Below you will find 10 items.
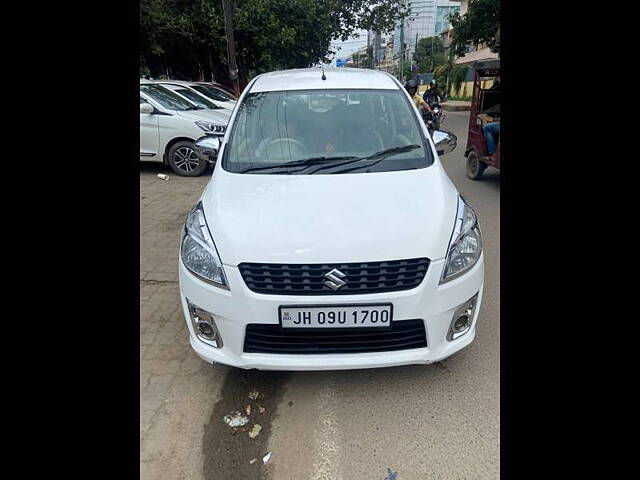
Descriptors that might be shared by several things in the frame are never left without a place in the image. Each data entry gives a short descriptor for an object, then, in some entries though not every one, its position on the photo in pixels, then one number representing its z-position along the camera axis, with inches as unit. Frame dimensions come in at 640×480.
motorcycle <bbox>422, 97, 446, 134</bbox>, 372.2
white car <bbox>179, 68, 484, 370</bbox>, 74.0
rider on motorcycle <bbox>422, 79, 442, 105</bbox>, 446.6
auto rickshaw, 253.1
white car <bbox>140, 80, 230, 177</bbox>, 281.4
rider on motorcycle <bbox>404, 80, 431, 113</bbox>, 360.2
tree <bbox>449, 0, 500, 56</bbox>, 624.8
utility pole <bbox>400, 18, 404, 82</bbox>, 1433.3
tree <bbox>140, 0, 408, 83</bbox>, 442.9
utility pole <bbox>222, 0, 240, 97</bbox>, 388.2
